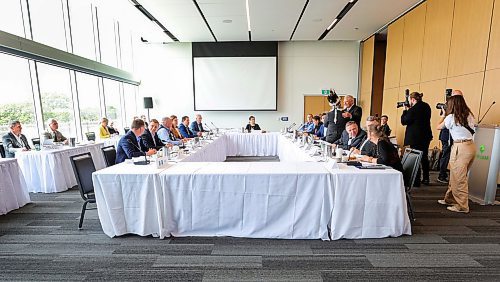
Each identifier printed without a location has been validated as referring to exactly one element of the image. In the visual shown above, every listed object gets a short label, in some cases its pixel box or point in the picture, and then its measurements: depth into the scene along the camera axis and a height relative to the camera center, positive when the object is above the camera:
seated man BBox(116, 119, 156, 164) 3.26 -0.46
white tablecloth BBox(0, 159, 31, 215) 3.31 -1.01
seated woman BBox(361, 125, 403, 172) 2.64 -0.46
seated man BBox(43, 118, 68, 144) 4.90 -0.46
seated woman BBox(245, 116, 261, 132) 8.06 -0.53
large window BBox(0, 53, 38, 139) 4.66 +0.23
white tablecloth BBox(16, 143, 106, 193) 4.16 -0.96
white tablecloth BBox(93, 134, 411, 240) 2.44 -0.87
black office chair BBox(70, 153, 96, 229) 2.76 -0.70
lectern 3.36 -0.74
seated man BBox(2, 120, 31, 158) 4.18 -0.52
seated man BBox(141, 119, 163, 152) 4.09 -0.49
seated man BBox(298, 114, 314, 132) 7.06 -0.49
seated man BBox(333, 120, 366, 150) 3.72 -0.38
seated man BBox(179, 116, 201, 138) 6.29 -0.51
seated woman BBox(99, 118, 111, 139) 6.37 -0.51
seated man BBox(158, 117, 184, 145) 5.00 -0.46
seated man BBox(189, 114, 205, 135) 7.56 -0.50
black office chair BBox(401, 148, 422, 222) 2.83 -0.66
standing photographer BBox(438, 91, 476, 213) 3.14 -0.45
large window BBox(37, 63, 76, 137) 5.52 +0.26
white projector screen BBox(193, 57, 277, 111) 9.48 +0.89
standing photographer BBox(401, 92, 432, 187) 4.34 -0.30
